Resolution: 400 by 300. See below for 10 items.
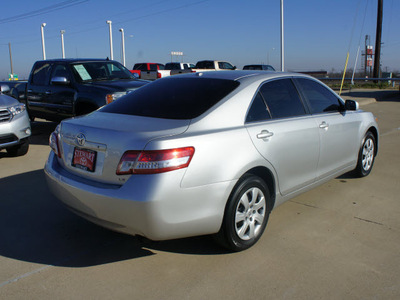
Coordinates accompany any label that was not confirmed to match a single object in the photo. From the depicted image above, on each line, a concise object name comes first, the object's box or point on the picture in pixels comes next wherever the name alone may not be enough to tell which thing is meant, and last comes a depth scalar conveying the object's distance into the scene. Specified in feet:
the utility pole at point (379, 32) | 87.30
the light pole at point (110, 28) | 101.11
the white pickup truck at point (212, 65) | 85.97
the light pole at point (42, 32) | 109.34
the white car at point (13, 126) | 21.67
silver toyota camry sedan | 9.45
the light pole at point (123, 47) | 105.81
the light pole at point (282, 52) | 81.79
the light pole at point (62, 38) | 113.80
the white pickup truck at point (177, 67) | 89.84
